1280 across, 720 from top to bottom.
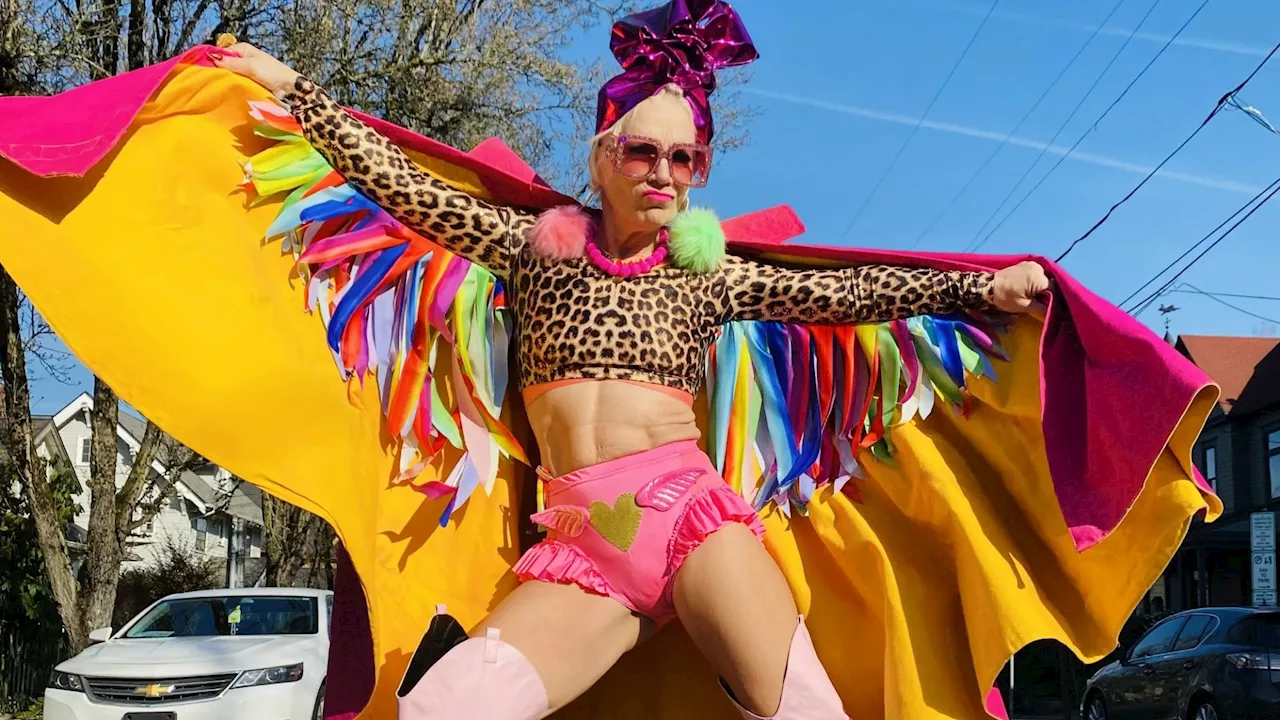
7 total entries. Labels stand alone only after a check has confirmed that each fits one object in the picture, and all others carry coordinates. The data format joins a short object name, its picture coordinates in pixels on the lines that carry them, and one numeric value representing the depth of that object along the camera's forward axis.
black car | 9.11
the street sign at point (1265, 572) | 11.83
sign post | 11.88
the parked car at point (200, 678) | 7.75
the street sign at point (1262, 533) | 12.01
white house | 35.66
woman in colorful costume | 2.69
